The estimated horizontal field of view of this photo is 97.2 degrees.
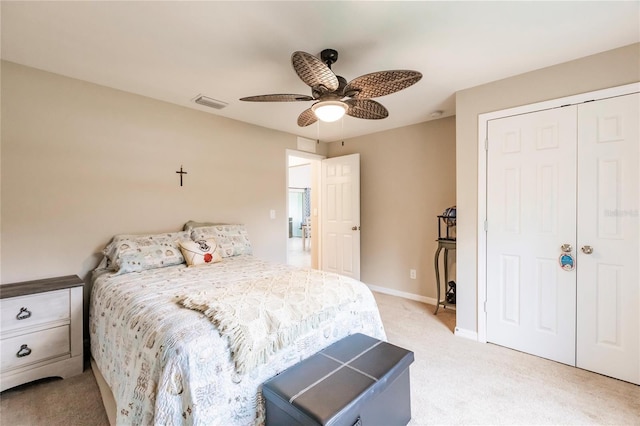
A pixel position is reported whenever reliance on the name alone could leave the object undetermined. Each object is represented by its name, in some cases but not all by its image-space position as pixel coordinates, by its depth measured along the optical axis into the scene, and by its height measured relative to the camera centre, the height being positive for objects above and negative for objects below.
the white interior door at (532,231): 2.28 -0.18
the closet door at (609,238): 2.03 -0.22
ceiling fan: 1.66 +0.81
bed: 1.21 -0.62
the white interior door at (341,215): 4.34 -0.08
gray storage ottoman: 1.20 -0.82
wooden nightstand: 1.93 -0.87
